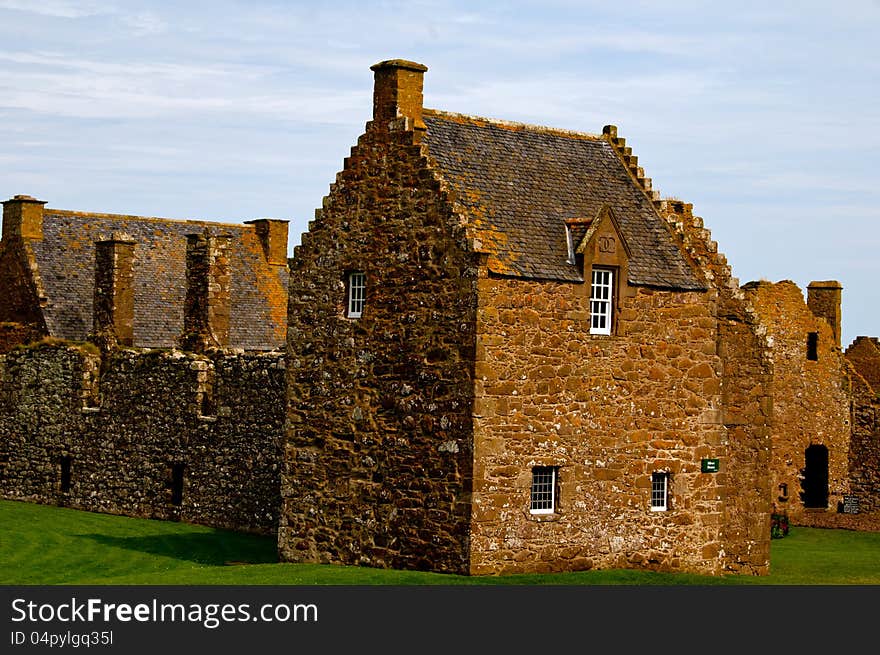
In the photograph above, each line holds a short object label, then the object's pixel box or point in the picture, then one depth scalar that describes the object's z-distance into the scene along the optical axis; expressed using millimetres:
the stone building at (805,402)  50156
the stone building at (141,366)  39688
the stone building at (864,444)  51594
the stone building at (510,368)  29641
